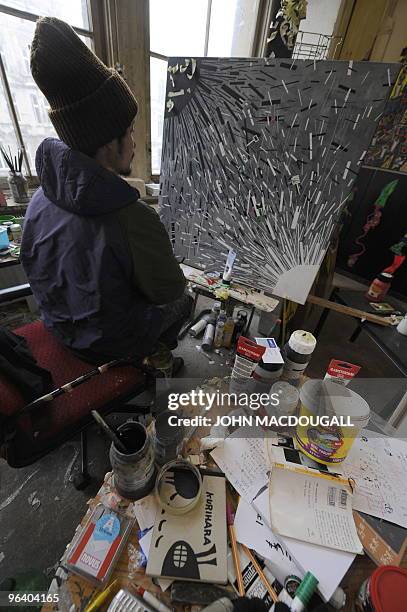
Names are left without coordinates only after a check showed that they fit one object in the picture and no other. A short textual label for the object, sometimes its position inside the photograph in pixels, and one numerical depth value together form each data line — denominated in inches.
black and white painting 37.3
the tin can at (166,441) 23.5
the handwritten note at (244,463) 22.8
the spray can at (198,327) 70.9
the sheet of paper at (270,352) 29.9
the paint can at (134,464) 19.7
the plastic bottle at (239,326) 66.7
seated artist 28.3
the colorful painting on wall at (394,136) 70.0
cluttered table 17.4
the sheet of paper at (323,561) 17.7
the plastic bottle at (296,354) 29.7
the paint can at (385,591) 15.2
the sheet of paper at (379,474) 22.5
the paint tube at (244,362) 30.8
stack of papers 18.4
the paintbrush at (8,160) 59.4
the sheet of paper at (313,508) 20.1
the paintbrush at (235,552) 17.7
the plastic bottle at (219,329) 64.4
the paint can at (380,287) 67.7
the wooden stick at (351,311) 60.2
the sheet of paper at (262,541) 18.6
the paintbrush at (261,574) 17.3
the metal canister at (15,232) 58.6
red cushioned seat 29.0
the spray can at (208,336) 66.3
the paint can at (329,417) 24.2
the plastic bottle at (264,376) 30.0
